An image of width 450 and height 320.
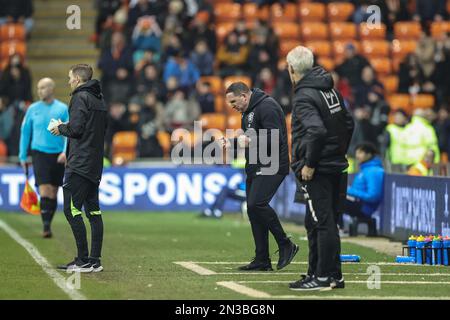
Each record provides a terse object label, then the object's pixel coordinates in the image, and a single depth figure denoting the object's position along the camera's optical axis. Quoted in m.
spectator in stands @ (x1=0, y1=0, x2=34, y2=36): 29.92
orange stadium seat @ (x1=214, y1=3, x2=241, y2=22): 31.42
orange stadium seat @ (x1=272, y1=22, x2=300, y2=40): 31.11
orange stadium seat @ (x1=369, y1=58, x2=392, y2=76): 30.97
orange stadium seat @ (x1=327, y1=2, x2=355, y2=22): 31.97
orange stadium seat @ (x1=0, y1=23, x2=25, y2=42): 30.03
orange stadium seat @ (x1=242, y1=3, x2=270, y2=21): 31.30
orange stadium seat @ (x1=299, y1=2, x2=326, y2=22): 31.81
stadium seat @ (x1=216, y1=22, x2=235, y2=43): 30.62
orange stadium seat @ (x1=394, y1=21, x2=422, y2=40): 31.81
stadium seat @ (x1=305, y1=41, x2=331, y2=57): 30.88
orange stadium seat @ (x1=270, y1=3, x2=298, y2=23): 31.56
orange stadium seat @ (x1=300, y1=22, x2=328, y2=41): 31.33
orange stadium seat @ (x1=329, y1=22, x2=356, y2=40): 31.45
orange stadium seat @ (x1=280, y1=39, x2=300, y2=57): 30.55
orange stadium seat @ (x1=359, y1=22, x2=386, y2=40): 31.38
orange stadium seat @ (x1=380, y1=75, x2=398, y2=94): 30.55
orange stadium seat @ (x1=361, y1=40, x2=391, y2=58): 31.12
